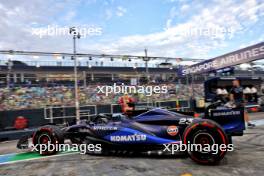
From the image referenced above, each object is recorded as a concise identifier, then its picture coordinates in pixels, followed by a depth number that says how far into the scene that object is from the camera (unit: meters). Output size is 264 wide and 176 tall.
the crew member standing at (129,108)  5.65
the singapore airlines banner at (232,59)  11.43
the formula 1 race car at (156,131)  4.28
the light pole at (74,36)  16.71
